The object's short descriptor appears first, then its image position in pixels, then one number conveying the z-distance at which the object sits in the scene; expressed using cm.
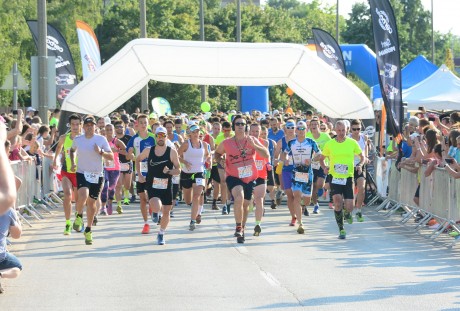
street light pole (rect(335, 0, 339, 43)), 5821
